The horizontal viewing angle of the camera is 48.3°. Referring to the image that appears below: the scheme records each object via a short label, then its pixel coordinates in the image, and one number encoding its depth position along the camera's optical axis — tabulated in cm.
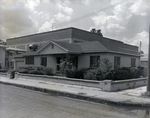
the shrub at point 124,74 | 1505
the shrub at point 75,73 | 1630
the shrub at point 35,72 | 1973
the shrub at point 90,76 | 1436
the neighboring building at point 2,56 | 3469
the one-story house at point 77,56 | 1880
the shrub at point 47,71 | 1858
